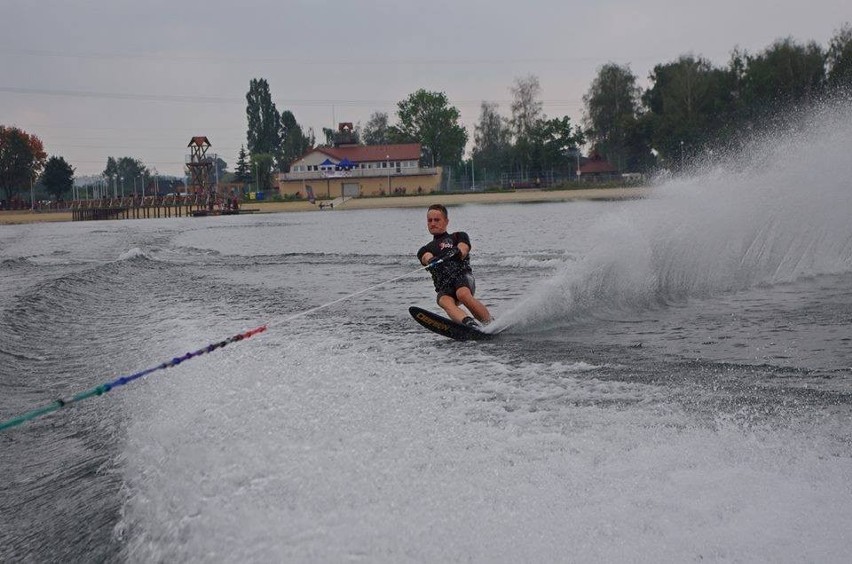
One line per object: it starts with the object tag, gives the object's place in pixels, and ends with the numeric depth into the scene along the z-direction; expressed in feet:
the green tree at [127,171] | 573.86
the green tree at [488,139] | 371.88
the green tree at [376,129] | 443.32
